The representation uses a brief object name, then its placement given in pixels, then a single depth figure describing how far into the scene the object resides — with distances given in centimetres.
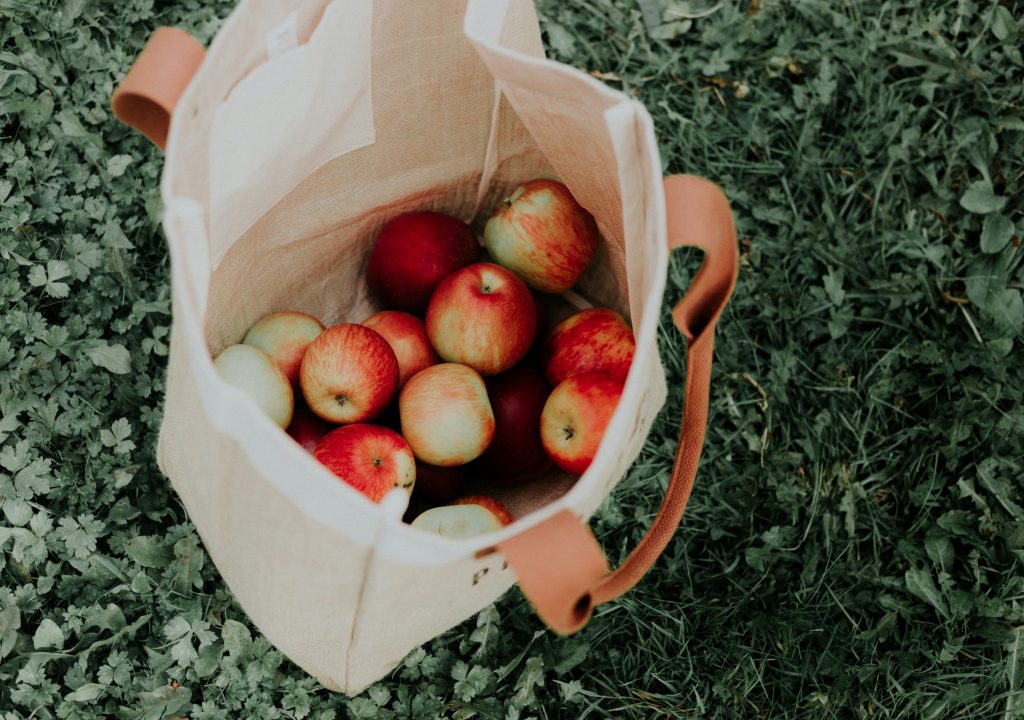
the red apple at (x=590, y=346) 150
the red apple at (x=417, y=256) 159
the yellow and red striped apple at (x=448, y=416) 142
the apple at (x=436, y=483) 149
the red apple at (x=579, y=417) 136
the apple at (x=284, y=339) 151
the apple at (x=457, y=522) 136
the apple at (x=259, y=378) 138
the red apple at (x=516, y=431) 152
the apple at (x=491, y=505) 145
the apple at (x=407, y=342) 157
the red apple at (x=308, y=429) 148
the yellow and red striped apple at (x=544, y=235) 154
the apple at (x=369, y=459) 131
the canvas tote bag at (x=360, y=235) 100
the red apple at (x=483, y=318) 148
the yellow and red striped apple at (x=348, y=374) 142
